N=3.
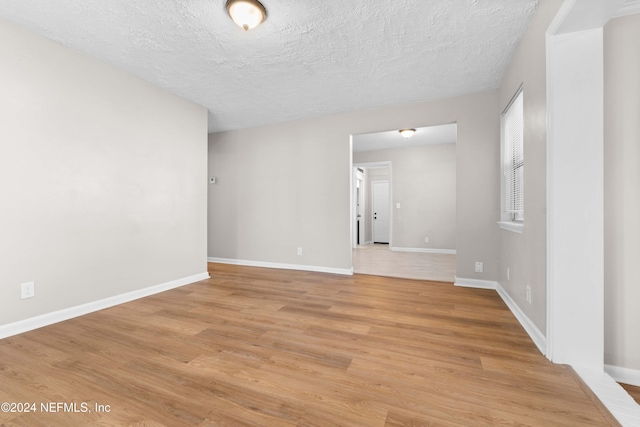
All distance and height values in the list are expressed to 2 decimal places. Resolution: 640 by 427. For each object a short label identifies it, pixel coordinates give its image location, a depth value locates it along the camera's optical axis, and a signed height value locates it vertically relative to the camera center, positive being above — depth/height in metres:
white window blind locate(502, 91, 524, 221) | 2.65 +0.60
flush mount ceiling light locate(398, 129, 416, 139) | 5.11 +1.54
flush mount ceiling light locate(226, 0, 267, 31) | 1.88 +1.44
